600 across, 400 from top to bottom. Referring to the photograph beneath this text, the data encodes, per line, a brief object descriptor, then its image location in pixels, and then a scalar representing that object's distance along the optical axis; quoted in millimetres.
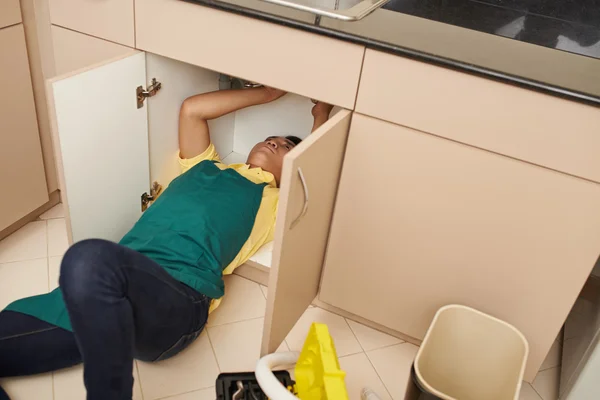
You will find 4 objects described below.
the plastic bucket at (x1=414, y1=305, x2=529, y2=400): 1289
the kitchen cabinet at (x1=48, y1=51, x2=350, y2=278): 1127
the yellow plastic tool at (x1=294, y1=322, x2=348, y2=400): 1022
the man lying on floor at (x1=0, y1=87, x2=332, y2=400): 997
